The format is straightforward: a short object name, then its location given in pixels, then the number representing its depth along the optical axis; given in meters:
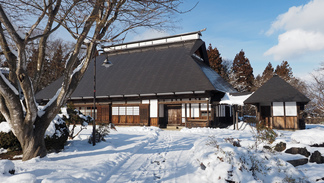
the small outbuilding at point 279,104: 15.62
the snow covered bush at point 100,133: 9.29
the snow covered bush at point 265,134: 7.02
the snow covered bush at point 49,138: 7.14
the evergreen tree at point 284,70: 40.19
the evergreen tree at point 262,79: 33.72
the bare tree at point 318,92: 17.69
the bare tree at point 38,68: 5.88
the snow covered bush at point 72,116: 9.03
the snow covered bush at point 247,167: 4.95
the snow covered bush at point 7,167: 4.19
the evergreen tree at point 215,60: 36.19
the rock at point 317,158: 7.13
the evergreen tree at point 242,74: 33.97
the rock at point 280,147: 7.69
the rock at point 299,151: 7.36
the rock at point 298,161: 6.62
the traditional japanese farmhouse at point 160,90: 17.36
